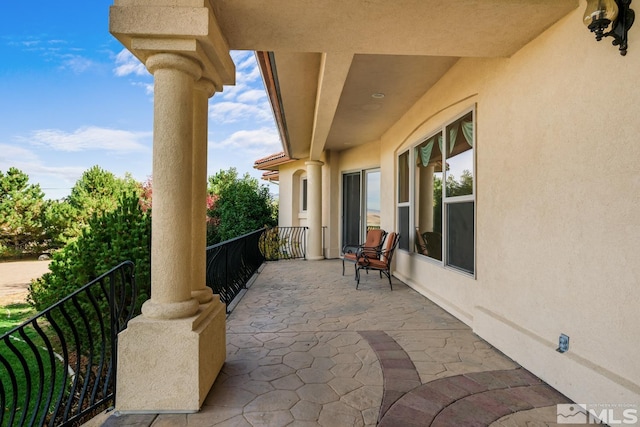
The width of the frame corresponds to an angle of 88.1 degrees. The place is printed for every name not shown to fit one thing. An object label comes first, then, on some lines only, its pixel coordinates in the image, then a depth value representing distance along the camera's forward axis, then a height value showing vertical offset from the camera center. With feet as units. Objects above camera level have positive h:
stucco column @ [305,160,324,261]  26.07 +0.49
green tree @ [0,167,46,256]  43.14 -0.16
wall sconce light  5.28 +3.16
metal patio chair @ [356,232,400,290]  16.55 -2.36
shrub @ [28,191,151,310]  9.87 -1.11
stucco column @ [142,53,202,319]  6.10 +0.51
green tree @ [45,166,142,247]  41.32 +1.58
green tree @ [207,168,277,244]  33.81 +0.44
